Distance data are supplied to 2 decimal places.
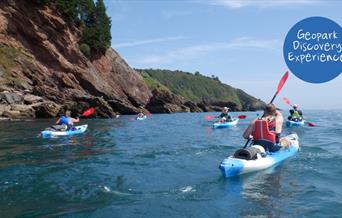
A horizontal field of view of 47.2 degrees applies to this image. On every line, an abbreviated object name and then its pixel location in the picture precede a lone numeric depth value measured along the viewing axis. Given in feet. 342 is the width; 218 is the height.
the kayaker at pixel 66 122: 81.12
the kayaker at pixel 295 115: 101.91
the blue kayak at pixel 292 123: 100.27
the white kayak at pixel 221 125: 98.63
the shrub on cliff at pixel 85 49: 205.57
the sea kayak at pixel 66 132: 74.25
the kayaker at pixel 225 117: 101.60
